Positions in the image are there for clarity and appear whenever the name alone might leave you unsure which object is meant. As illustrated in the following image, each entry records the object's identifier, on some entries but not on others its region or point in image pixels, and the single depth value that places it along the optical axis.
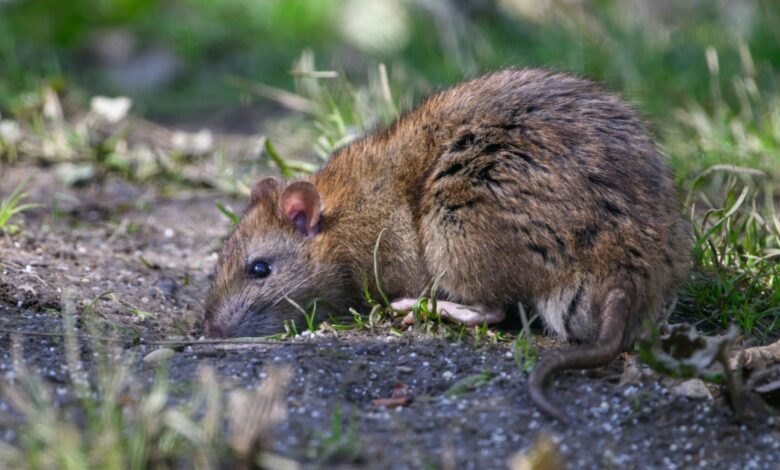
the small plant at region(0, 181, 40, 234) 10.64
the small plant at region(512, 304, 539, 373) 7.73
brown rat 8.28
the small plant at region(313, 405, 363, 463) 6.08
